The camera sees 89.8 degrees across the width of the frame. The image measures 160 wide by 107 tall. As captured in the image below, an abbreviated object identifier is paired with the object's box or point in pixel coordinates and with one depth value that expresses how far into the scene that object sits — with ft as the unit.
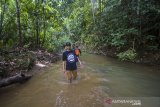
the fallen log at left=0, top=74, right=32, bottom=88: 10.31
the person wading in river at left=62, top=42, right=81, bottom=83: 10.22
